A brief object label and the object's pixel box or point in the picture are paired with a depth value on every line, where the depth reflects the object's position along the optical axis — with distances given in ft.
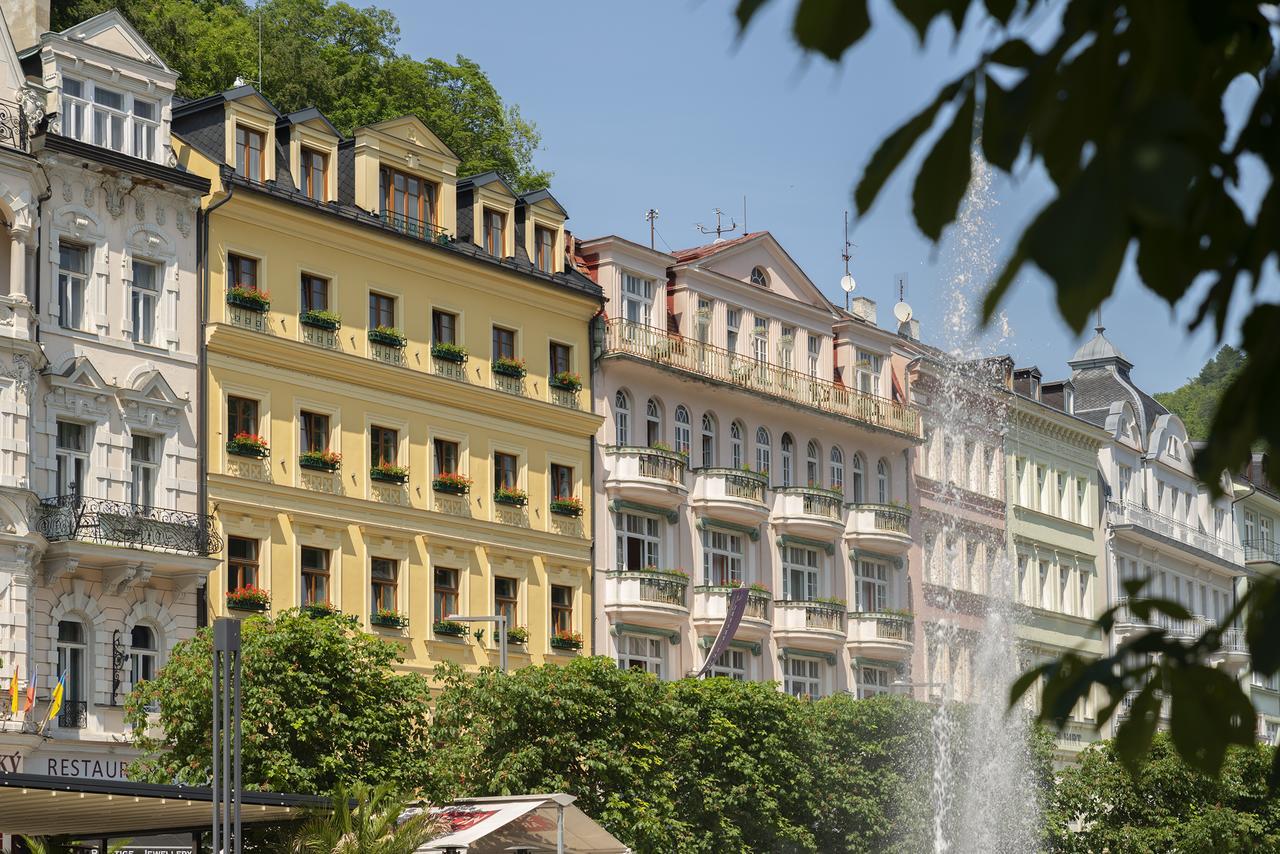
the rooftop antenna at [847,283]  233.96
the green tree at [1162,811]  166.20
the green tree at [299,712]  119.03
